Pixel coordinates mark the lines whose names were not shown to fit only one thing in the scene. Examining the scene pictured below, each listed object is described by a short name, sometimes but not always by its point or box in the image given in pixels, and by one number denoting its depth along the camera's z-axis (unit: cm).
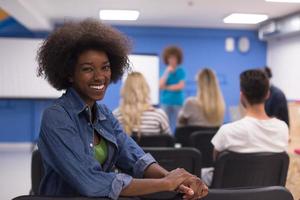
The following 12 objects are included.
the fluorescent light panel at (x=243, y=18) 602
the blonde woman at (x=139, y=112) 288
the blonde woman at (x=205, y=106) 336
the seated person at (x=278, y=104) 407
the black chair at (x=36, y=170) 196
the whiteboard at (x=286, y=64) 639
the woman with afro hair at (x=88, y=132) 117
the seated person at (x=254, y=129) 216
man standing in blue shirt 562
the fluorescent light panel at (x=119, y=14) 582
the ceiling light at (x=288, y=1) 504
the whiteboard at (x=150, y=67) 694
